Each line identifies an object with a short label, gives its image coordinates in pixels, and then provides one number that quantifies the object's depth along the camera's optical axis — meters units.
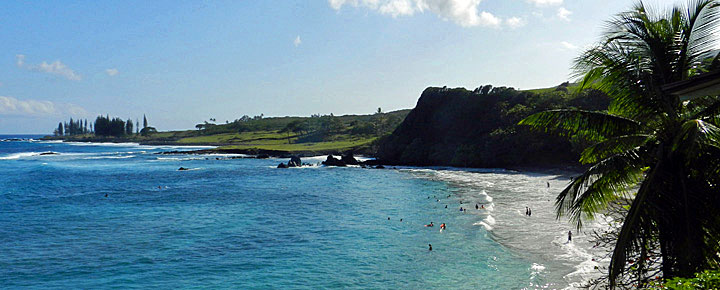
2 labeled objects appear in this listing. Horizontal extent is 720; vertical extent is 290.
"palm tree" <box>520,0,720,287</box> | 10.16
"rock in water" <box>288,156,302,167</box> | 99.59
